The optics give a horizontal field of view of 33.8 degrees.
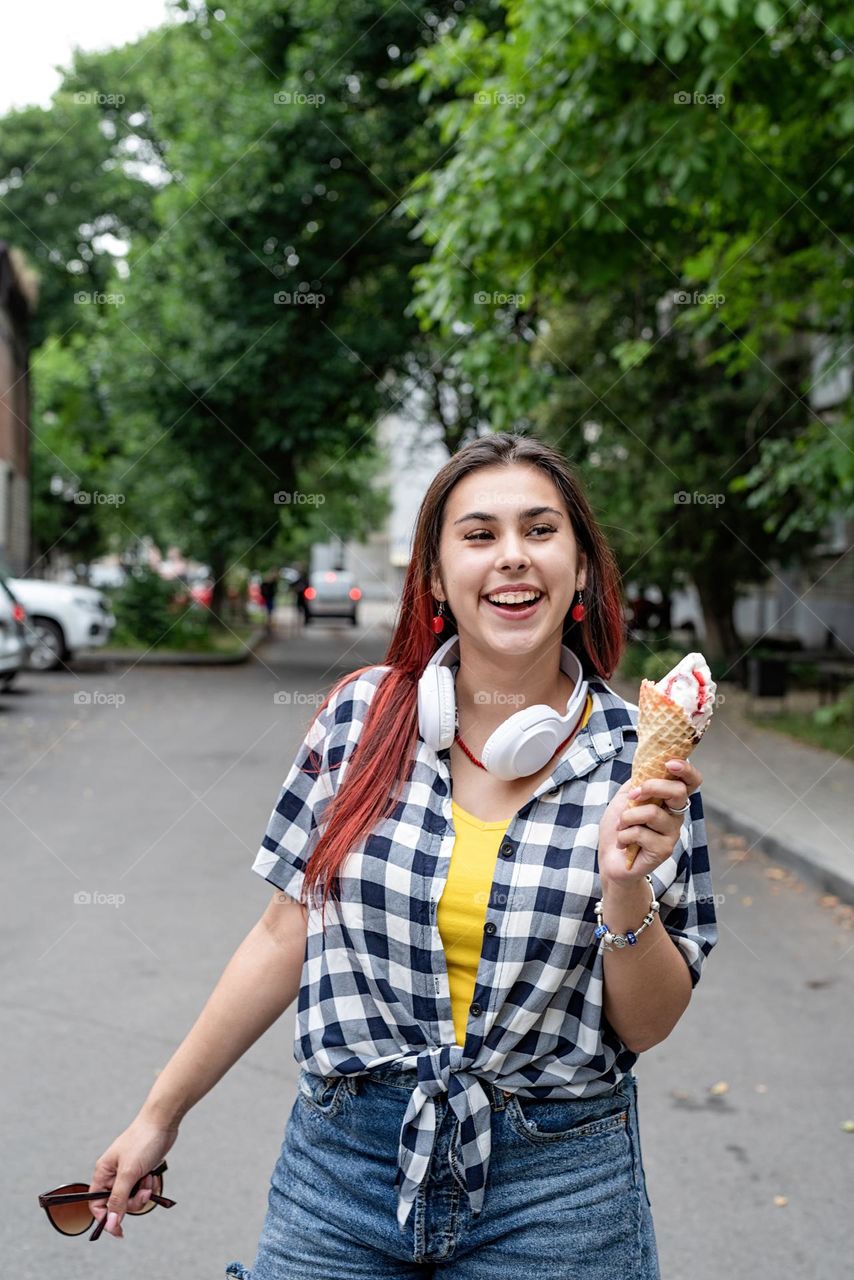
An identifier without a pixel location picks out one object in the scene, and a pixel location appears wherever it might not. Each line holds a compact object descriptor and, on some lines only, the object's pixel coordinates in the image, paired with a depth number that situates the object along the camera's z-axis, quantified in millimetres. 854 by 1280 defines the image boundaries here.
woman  1825
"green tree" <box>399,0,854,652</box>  9203
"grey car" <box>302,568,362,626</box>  45344
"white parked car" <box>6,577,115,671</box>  21203
